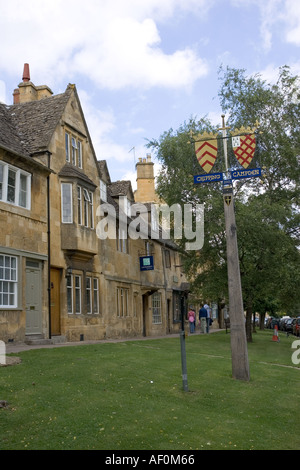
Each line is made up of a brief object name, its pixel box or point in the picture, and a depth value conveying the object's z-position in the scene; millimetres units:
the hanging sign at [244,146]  12828
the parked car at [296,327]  37519
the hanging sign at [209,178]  12414
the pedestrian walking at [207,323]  32594
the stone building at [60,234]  17172
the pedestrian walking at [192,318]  31734
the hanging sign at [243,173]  12305
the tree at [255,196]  22578
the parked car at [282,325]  51181
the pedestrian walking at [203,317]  30667
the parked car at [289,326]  44003
